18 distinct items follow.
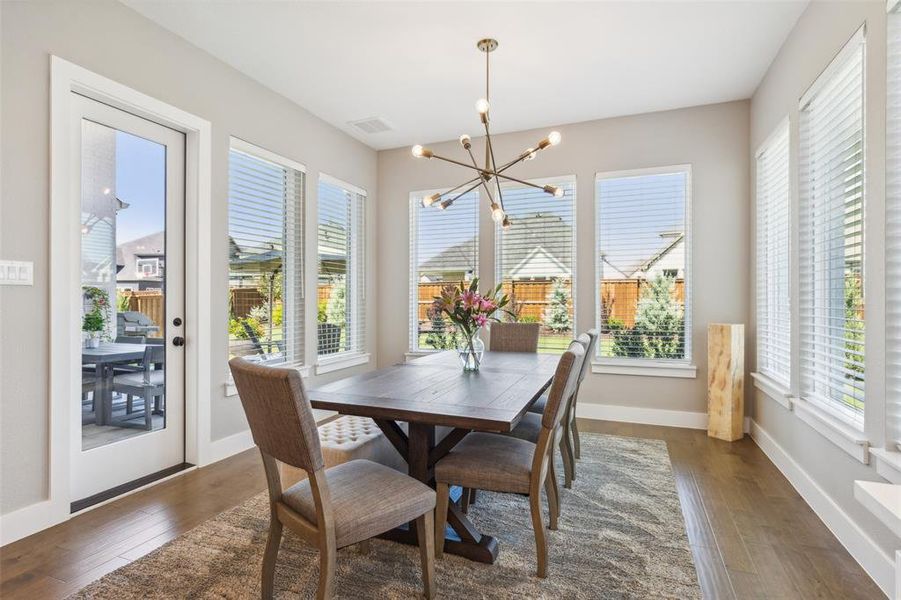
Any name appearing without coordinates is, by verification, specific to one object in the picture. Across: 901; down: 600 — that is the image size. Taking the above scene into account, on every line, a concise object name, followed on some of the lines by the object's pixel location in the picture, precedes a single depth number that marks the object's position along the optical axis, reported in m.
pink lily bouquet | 2.70
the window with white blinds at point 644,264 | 4.27
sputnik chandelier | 2.66
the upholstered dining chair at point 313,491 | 1.45
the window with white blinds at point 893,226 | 1.87
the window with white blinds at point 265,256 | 3.57
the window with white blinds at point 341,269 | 4.57
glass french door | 2.62
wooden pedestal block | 3.76
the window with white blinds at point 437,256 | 5.08
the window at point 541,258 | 4.66
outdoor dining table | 2.66
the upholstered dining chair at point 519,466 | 1.88
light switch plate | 2.17
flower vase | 2.84
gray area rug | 1.82
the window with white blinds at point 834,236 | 2.26
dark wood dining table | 1.83
